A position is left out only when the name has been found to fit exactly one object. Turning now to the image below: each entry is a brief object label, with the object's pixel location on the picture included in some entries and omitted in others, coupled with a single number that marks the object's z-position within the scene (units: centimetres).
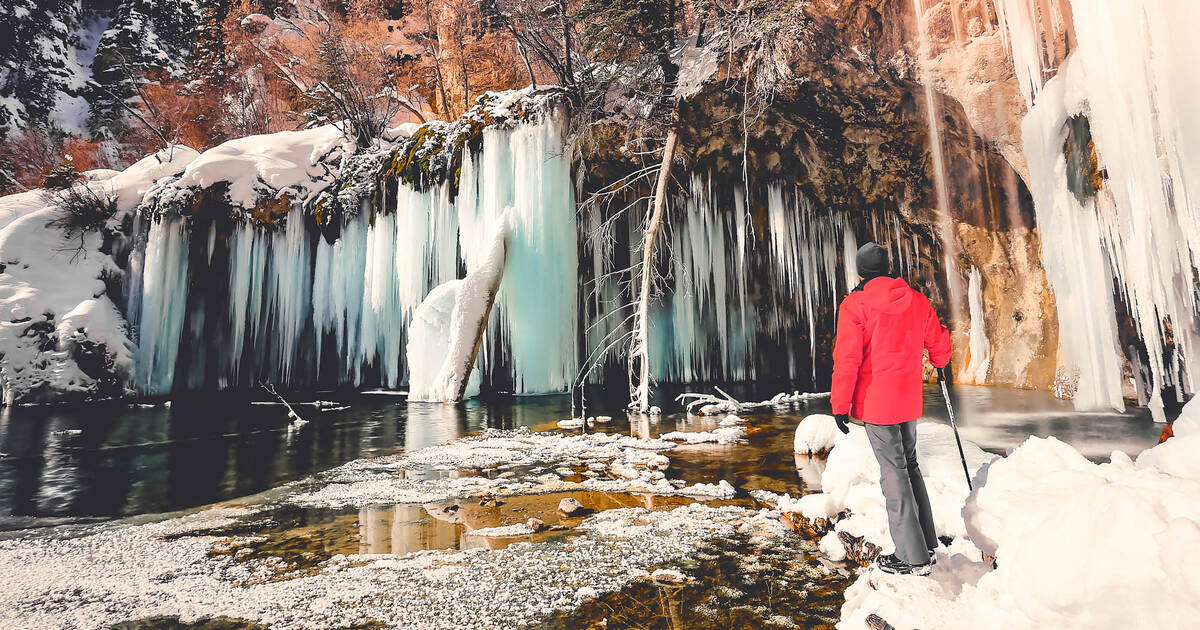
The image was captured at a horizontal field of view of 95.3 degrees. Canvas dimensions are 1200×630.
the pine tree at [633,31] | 953
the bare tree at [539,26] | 1130
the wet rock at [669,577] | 238
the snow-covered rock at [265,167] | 1413
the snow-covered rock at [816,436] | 508
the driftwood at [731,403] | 850
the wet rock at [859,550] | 249
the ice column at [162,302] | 1388
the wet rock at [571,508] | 347
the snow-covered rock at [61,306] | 1291
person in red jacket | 219
